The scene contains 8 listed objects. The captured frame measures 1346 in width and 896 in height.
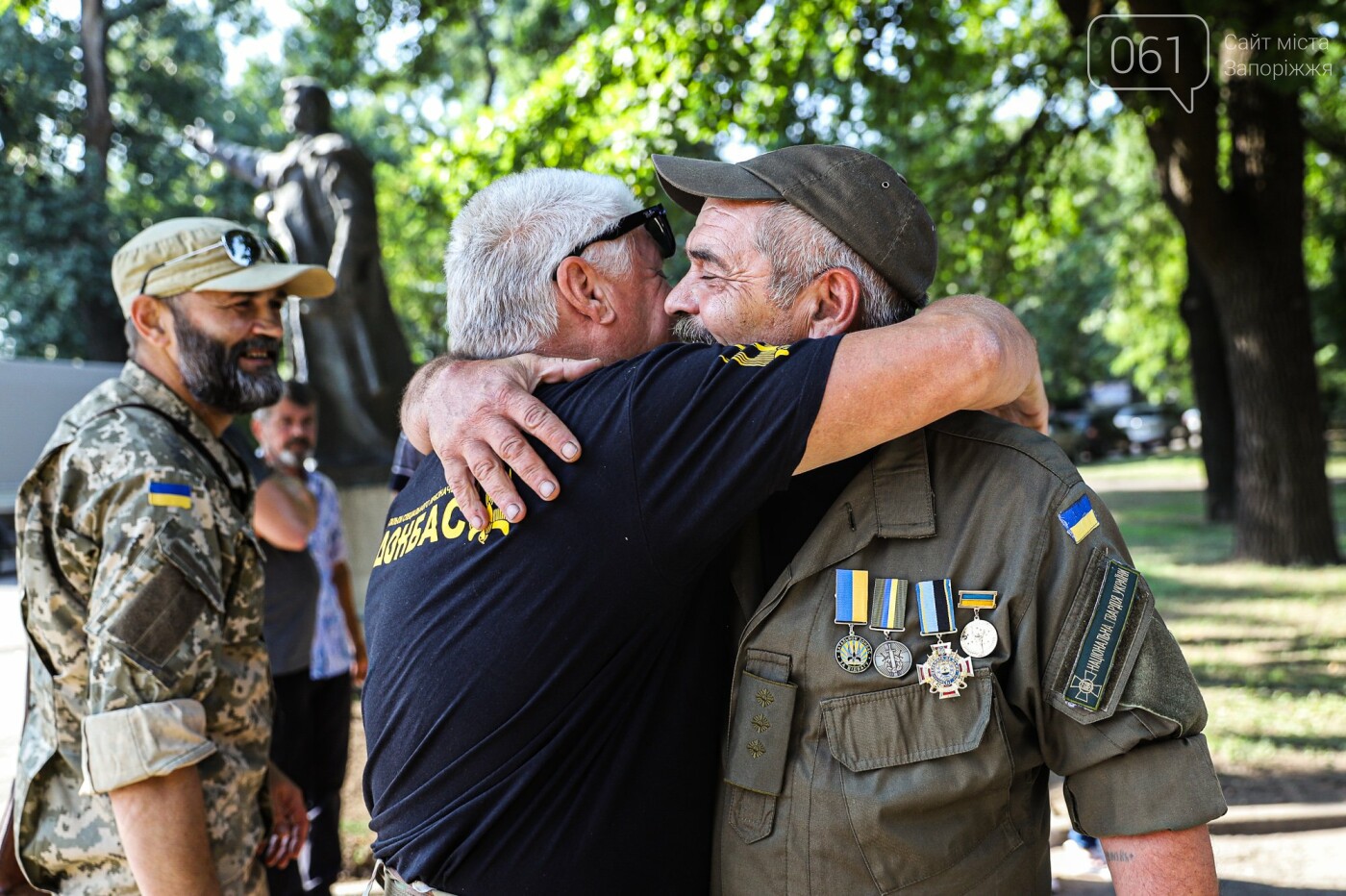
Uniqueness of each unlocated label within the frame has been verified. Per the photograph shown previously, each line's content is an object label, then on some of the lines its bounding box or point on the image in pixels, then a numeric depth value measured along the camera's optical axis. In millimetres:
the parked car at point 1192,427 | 38469
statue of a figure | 8977
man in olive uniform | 1552
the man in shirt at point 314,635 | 4508
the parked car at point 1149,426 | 36656
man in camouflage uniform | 2273
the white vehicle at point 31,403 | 6129
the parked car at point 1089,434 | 32844
